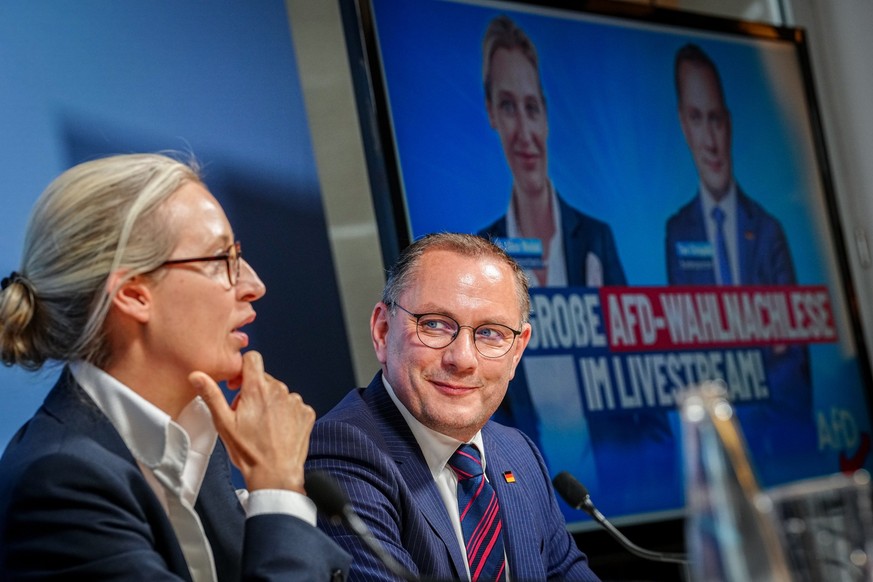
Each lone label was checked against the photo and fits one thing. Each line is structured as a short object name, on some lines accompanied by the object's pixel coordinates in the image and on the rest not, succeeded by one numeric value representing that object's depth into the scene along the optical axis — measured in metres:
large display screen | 3.88
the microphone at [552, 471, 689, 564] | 2.40
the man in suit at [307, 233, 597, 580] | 2.38
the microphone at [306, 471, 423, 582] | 1.69
